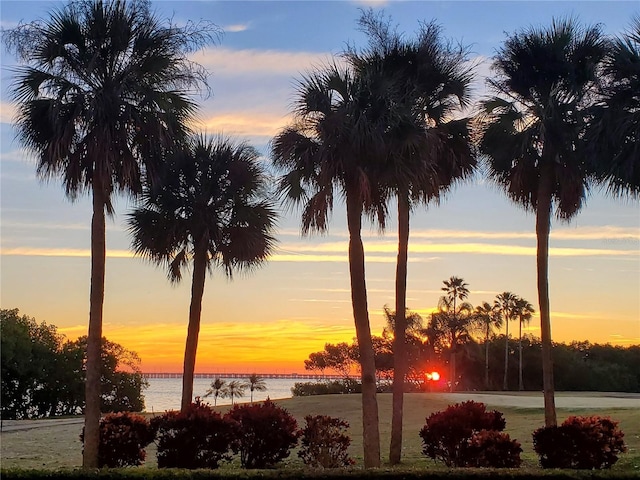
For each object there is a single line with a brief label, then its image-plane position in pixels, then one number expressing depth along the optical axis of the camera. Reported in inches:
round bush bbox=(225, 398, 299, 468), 702.5
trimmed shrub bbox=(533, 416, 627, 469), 669.9
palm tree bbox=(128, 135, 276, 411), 887.7
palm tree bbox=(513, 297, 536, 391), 3326.8
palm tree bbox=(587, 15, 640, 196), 735.1
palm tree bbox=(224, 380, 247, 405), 3297.0
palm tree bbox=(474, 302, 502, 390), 3043.8
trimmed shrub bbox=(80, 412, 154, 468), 674.8
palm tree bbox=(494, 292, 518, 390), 3341.5
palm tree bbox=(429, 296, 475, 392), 2935.5
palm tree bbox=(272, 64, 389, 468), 698.8
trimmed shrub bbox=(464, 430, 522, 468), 647.8
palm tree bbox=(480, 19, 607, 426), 803.4
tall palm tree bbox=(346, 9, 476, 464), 713.6
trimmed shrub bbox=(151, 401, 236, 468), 673.6
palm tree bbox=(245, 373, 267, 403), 3222.7
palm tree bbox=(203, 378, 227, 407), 3235.7
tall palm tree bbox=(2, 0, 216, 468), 641.0
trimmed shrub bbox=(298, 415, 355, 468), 699.4
